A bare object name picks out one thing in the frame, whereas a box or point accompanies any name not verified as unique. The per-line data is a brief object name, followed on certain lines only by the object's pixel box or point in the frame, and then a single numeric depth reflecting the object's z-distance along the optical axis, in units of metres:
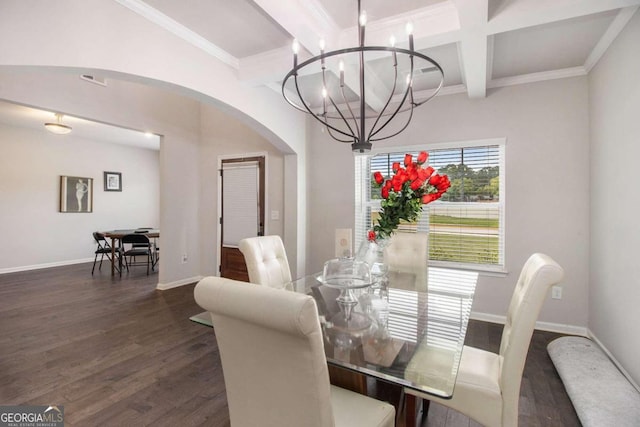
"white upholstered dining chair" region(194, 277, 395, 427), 0.82
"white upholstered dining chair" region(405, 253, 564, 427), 1.27
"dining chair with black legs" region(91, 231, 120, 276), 5.93
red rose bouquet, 1.75
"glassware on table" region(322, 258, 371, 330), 1.56
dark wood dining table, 5.63
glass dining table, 1.14
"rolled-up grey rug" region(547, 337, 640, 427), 1.71
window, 3.37
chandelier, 1.70
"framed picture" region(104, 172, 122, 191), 7.16
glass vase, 2.09
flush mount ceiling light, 4.87
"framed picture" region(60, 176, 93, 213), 6.44
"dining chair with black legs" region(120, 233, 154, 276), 5.70
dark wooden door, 4.62
